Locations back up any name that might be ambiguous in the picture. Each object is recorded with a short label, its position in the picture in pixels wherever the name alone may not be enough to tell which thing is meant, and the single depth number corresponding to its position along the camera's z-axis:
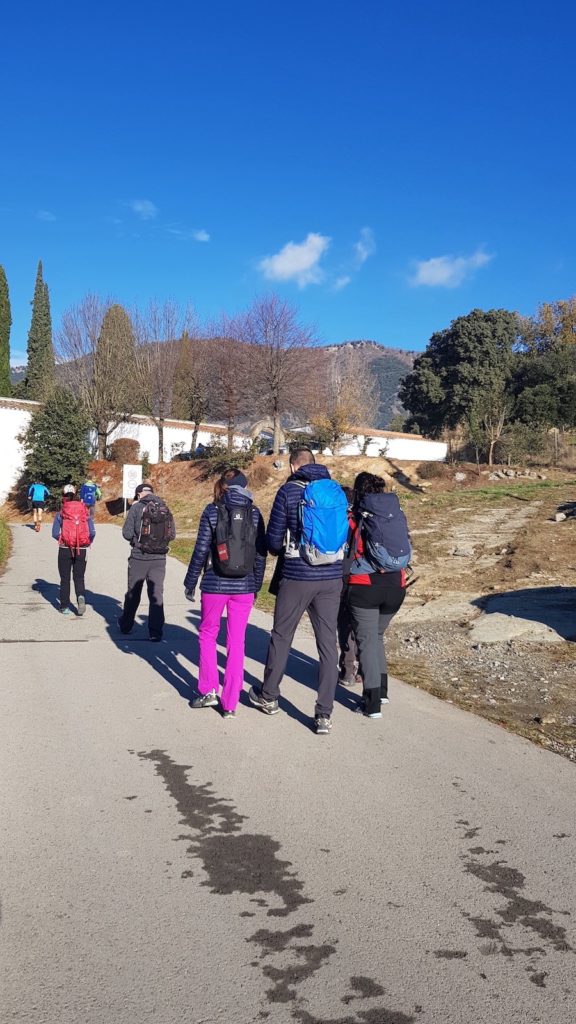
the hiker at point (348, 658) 7.06
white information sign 30.81
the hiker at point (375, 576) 6.00
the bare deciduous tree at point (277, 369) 38.00
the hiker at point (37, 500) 25.48
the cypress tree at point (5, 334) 52.22
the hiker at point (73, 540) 10.51
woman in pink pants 5.93
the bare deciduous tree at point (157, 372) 41.28
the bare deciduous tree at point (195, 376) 43.12
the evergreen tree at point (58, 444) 36.38
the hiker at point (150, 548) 8.78
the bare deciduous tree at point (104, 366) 40.75
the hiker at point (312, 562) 5.61
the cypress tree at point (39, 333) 56.79
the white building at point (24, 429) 43.03
